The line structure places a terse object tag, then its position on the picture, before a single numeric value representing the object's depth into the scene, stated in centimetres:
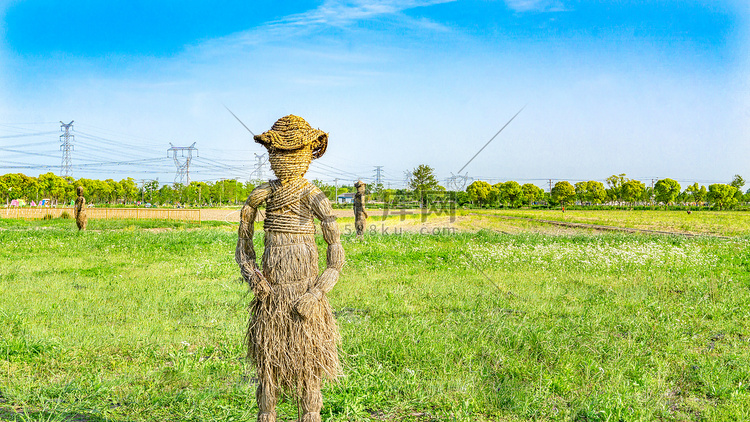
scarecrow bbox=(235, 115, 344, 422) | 387
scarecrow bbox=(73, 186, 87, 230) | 2002
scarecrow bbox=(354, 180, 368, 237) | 1848
